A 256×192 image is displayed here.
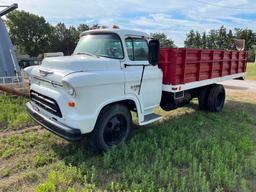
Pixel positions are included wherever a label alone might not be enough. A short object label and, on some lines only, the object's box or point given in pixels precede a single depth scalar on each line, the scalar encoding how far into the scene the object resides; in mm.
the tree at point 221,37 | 70375
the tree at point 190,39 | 75438
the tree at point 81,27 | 57781
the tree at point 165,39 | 63662
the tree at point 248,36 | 61656
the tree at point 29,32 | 47156
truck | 3791
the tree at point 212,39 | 72562
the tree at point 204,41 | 73812
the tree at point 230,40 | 63912
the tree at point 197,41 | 73812
